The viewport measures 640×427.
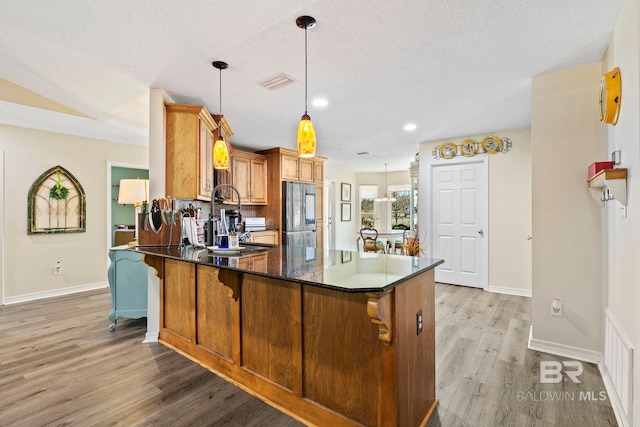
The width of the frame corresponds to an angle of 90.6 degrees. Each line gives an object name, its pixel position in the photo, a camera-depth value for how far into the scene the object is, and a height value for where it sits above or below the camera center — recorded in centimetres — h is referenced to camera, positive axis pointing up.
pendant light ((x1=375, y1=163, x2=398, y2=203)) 805 +42
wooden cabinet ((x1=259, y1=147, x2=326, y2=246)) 558 +73
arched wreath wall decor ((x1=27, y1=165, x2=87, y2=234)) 427 +15
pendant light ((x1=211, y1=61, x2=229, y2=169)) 280 +52
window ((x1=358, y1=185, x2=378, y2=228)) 884 +25
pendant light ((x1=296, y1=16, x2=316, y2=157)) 209 +51
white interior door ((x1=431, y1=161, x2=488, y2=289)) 472 -13
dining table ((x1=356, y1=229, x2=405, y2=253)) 715 -57
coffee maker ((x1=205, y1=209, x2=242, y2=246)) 281 -14
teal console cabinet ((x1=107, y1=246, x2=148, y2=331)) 317 -70
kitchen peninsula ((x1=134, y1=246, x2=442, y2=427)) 147 -68
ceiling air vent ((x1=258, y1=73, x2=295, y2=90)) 277 +120
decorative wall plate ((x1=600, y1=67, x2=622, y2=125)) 187 +72
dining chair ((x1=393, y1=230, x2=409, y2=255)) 635 -65
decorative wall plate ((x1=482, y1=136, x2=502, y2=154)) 455 +101
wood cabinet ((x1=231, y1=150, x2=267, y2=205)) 515 +63
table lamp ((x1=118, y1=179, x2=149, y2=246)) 380 +27
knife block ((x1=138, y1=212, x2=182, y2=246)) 297 -20
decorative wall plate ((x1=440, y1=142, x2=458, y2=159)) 491 +100
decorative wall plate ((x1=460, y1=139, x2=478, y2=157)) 473 +100
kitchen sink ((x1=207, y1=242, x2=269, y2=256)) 237 -29
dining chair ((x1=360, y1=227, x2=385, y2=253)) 668 -60
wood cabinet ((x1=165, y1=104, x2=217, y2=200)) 310 +63
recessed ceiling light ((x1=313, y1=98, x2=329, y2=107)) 334 +120
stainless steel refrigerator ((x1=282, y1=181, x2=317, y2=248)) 559 +0
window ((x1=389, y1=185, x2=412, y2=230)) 856 +16
